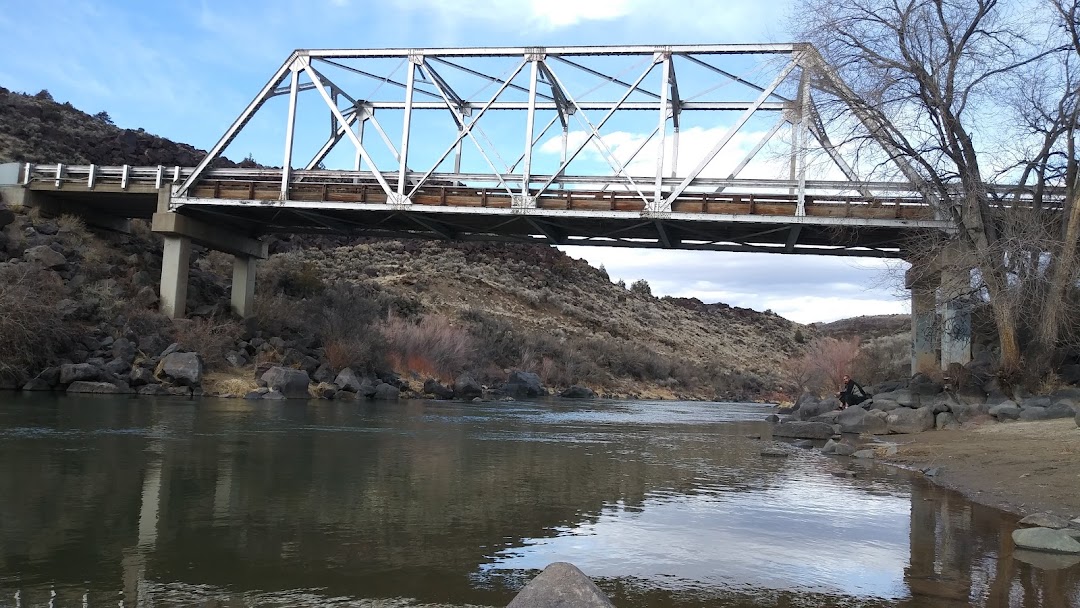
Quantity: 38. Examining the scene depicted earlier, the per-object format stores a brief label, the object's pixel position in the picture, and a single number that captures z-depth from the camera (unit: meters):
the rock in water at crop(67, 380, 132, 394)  25.48
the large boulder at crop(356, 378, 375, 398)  31.98
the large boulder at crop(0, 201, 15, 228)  32.93
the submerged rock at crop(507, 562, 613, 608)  4.08
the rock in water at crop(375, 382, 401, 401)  32.66
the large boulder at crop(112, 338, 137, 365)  28.30
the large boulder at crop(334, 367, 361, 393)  31.80
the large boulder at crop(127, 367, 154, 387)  26.95
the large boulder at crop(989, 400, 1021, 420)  18.61
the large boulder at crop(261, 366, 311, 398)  29.50
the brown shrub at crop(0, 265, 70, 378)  24.89
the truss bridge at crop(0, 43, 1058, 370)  27.69
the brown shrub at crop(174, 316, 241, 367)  31.03
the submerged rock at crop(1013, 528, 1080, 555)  6.94
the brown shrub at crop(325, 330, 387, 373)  35.06
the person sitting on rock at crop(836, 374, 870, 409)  25.58
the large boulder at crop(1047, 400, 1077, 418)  17.16
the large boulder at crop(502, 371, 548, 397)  41.84
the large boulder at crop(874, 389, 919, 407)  22.27
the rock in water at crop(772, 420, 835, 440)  19.48
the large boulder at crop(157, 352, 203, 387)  28.02
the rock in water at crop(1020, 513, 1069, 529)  7.53
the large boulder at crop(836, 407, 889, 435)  20.02
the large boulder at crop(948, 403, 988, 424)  19.55
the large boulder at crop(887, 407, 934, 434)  19.50
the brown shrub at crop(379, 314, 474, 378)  40.47
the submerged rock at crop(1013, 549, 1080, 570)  6.46
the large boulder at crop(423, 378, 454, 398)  36.06
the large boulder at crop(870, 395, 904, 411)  22.47
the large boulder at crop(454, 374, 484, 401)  36.34
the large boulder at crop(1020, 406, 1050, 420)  17.53
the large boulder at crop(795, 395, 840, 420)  26.69
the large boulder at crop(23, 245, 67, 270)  31.25
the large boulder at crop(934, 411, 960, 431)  19.06
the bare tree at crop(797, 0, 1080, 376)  20.36
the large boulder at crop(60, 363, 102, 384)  25.75
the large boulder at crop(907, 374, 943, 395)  23.11
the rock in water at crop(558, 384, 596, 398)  46.75
